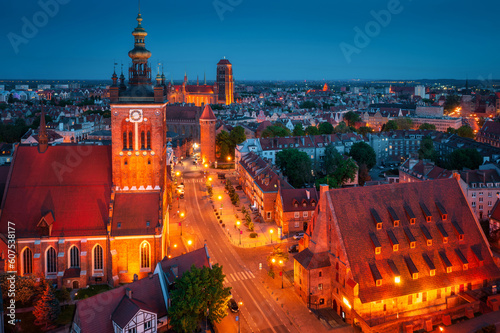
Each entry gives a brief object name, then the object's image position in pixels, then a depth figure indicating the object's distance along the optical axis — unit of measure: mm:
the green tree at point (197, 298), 38656
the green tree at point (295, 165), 97875
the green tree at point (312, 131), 152250
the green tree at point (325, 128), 158125
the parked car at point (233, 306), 45750
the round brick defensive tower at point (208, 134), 125344
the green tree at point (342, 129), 158475
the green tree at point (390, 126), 168038
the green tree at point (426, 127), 163250
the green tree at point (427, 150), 114062
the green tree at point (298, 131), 148888
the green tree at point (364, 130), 169975
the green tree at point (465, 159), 100812
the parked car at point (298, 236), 66888
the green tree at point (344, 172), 93675
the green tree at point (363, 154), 114944
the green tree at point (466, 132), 150000
